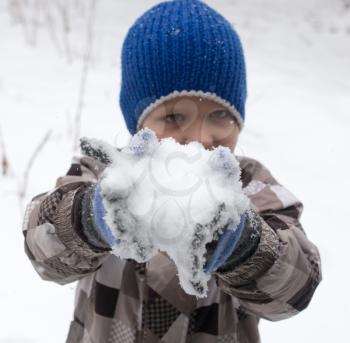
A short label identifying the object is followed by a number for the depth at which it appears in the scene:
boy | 0.71
